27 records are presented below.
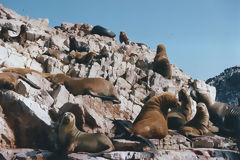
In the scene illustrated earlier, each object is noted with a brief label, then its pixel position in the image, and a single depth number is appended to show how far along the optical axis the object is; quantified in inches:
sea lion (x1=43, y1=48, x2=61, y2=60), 502.3
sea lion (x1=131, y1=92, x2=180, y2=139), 244.7
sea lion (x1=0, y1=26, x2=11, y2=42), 487.1
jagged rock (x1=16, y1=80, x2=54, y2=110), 259.3
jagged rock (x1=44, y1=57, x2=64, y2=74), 450.6
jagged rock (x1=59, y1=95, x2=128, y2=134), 244.7
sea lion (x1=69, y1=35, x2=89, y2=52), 587.2
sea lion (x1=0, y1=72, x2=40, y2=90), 264.7
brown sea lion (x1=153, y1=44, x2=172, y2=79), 513.6
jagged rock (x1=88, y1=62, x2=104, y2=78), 443.8
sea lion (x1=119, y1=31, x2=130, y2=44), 892.3
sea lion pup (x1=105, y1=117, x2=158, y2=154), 218.0
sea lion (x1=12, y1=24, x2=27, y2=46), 510.3
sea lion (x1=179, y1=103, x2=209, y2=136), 302.5
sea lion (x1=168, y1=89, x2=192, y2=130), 324.2
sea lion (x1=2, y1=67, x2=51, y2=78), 352.0
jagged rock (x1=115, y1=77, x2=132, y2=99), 395.7
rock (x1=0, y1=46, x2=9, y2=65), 402.3
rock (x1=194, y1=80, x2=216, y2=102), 533.2
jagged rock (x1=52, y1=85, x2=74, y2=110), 277.3
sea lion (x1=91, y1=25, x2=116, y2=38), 866.8
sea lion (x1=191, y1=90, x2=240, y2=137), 349.1
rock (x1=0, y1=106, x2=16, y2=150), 207.5
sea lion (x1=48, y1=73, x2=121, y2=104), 344.8
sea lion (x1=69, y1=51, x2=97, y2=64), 504.1
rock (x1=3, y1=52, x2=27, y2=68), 399.8
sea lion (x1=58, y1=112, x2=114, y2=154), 206.2
